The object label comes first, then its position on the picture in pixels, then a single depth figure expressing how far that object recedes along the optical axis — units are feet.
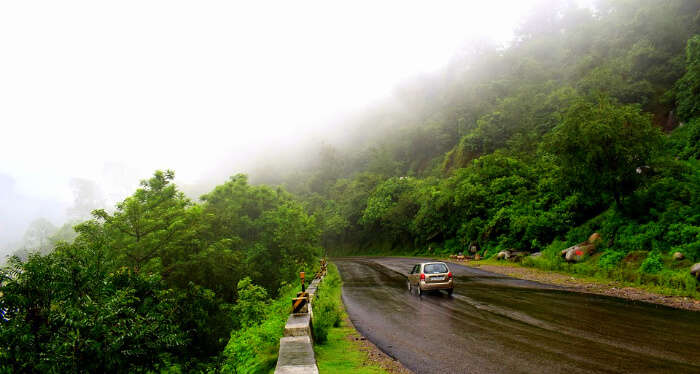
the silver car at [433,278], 53.93
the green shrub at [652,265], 52.23
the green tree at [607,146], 64.75
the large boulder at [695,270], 44.13
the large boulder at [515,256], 91.25
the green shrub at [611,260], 60.23
